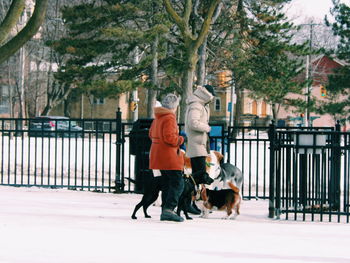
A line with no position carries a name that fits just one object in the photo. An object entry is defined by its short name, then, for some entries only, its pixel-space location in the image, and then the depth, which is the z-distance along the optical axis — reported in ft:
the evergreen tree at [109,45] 146.00
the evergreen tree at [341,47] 176.74
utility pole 176.24
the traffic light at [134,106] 172.94
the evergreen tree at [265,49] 154.30
